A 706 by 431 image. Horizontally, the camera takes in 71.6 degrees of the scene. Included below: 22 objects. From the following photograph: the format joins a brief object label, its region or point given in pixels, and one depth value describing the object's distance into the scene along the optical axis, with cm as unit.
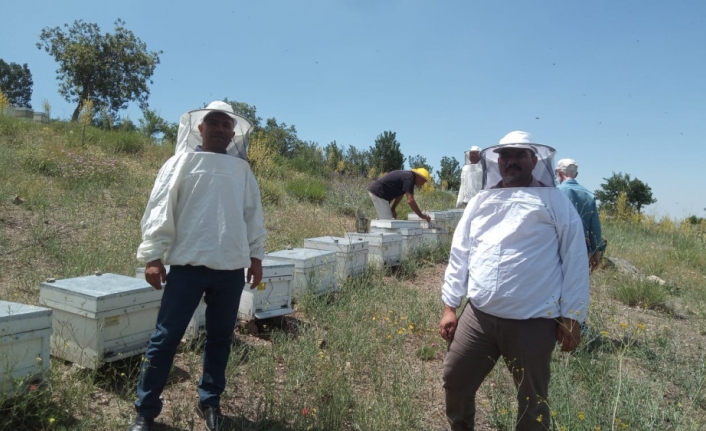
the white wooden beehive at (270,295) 401
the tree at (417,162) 2348
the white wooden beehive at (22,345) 233
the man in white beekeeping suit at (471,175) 757
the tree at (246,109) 4358
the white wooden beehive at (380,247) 637
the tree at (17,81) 5662
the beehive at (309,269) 461
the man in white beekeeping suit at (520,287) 227
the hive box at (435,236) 786
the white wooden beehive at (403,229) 712
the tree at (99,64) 2903
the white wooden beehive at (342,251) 542
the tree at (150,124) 1431
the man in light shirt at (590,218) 455
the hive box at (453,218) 928
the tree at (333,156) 1759
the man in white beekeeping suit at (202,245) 245
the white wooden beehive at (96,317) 283
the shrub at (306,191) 1120
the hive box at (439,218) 883
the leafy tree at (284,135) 4609
